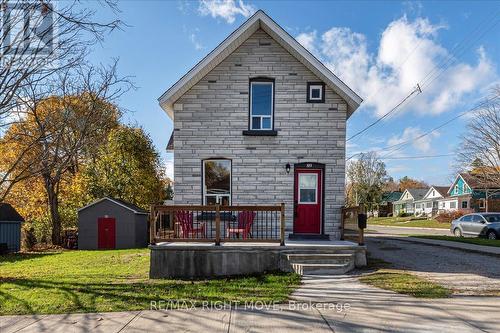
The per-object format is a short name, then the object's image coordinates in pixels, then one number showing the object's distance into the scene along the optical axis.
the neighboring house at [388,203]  68.81
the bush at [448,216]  40.66
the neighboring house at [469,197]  46.72
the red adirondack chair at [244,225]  10.00
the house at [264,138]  11.43
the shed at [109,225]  20.98
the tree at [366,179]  61.41
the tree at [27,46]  7.19
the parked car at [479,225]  18.91
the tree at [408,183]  100.00
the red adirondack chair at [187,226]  10.26
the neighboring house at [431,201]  59.11
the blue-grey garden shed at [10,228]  22.25
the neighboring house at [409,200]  71.12
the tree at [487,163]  33.34
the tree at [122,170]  25.84
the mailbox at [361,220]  9.09
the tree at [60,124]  10.31
